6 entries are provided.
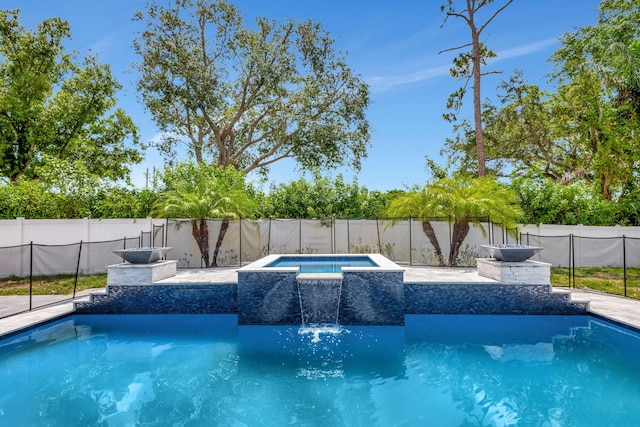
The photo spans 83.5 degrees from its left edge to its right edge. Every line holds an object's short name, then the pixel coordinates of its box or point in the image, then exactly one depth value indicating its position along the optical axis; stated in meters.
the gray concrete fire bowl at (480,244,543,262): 7.72
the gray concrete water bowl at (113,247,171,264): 8.08
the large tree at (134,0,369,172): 19.23
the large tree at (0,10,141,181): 19.81
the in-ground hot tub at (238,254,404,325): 7.25
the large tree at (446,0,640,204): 17.41
